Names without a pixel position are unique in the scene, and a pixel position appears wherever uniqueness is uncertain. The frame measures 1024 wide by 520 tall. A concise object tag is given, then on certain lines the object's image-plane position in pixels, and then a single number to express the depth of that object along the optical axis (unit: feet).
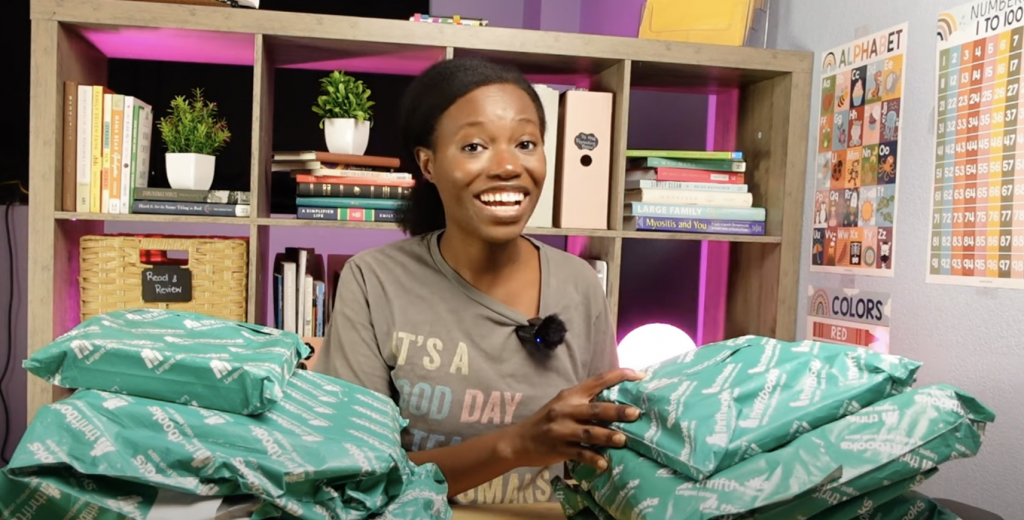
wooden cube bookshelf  6.31
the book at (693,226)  6.98
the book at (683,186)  7.06
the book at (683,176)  7.06
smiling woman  4.00
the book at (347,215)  6.68
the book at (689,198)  7.04
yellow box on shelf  7.22
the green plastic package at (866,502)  2.14
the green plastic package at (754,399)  2.14
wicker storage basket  6.46
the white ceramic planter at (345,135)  6.95
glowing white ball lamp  6.98
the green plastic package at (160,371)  2.11
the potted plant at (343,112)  6.91
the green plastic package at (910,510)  2.24
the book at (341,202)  6.71
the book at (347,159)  6.82
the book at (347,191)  6.70
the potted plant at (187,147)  6.73
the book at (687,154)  7.04
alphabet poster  5.78
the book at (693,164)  7.05
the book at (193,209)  6.52
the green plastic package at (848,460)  2.05
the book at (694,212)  6.98
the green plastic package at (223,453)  1.94
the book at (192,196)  6.53
